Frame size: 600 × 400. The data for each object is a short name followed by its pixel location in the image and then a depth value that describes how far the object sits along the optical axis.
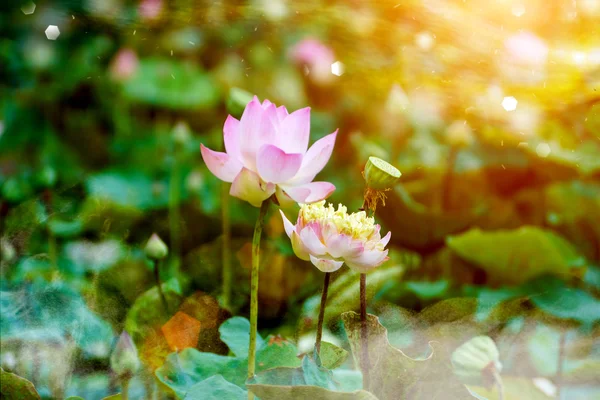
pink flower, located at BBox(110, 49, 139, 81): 6.89
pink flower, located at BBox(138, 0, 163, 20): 5.07
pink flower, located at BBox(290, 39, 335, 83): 6.08
